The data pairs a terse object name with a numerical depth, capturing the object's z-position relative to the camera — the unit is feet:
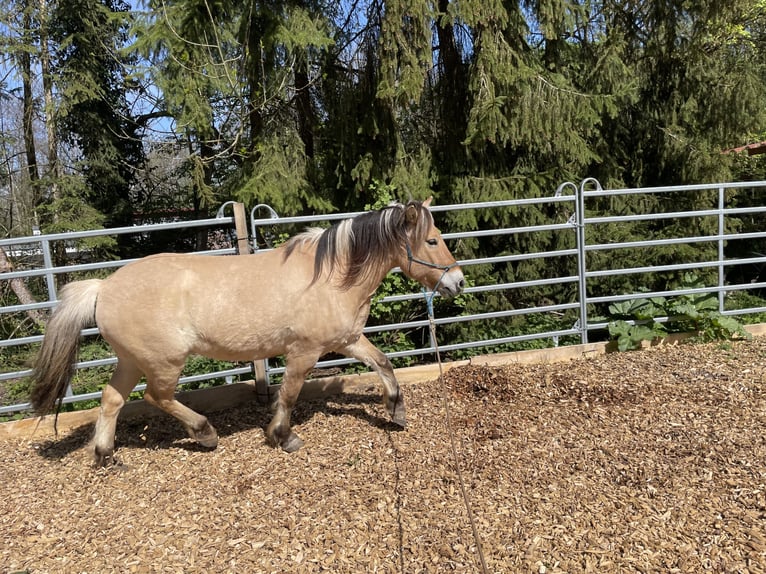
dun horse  11.02
